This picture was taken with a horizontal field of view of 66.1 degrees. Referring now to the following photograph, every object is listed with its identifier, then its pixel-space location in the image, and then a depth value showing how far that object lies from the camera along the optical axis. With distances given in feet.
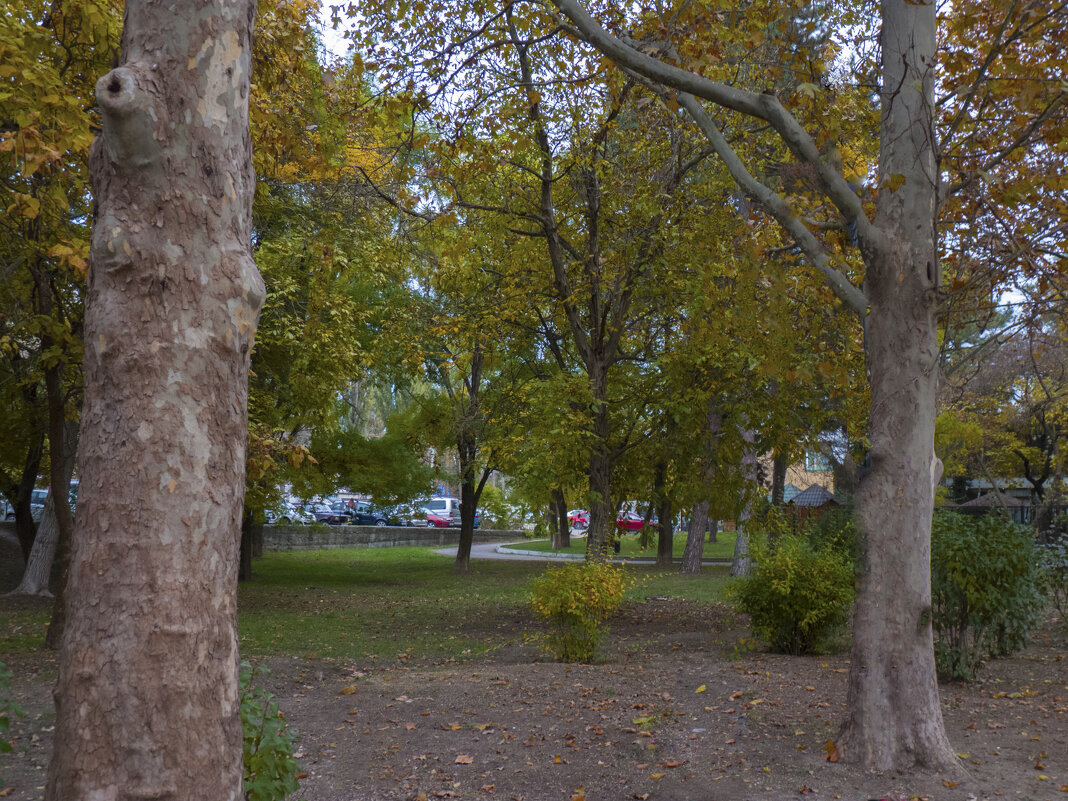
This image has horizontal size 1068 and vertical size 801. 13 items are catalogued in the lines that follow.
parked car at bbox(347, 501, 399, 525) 146.10
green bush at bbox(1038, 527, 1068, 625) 32.27
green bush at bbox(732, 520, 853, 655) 28.81
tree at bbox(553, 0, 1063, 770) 16.15
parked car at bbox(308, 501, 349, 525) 137.29
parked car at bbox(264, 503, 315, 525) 82.64
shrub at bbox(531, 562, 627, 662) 28.40
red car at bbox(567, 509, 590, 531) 164.55
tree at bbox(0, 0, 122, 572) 19.01
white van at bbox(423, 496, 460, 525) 154.81
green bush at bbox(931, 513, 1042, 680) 24.05
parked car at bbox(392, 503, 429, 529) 77.09
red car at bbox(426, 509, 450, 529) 144.97
